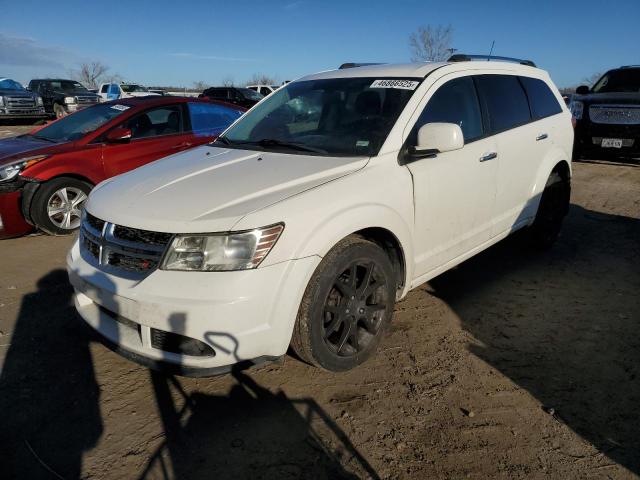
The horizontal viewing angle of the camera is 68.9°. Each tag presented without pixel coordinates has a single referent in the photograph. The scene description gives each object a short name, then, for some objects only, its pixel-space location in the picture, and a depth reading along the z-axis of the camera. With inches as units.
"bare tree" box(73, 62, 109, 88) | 2368.4
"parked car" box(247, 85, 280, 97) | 1084.5
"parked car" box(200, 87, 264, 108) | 864.9
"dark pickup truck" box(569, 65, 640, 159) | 349.1
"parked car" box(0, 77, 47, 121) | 689.6
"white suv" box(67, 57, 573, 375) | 86.1
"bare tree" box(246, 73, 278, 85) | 2699.3
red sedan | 198.1
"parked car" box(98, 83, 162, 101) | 1016.1
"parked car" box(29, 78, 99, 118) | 835.8
